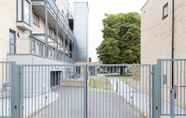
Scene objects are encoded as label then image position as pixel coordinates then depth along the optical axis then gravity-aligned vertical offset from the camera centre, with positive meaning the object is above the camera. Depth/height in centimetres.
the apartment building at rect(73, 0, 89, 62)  2544 +503
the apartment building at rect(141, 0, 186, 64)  680 +163
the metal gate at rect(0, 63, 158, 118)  453 -104
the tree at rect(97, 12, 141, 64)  2253 +306
